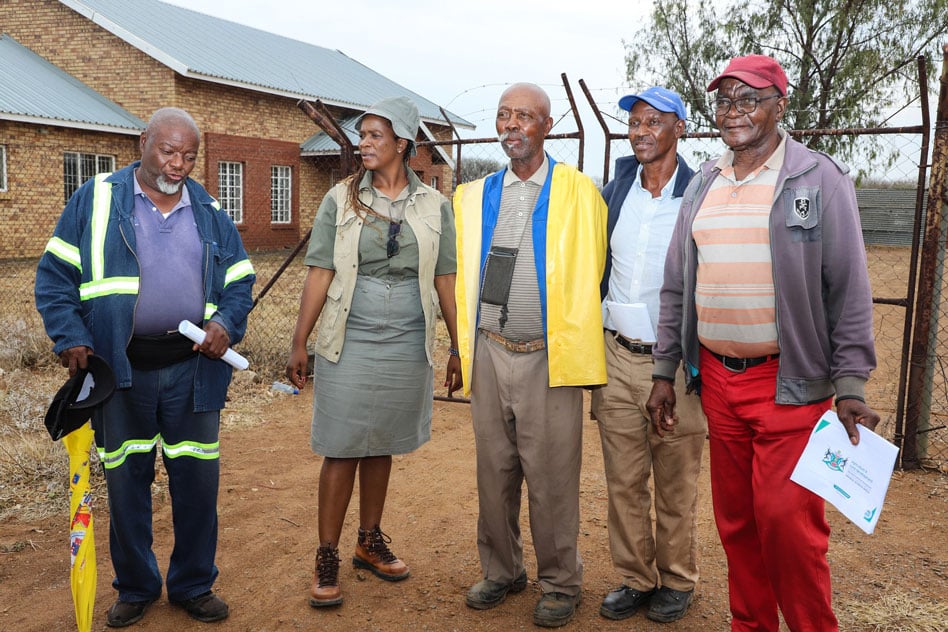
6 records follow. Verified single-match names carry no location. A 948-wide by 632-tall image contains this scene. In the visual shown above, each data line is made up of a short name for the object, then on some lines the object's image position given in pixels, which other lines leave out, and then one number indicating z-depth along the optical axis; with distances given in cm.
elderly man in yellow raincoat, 324
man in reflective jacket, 313
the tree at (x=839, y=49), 1969
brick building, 1598
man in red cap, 256
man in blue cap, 326
